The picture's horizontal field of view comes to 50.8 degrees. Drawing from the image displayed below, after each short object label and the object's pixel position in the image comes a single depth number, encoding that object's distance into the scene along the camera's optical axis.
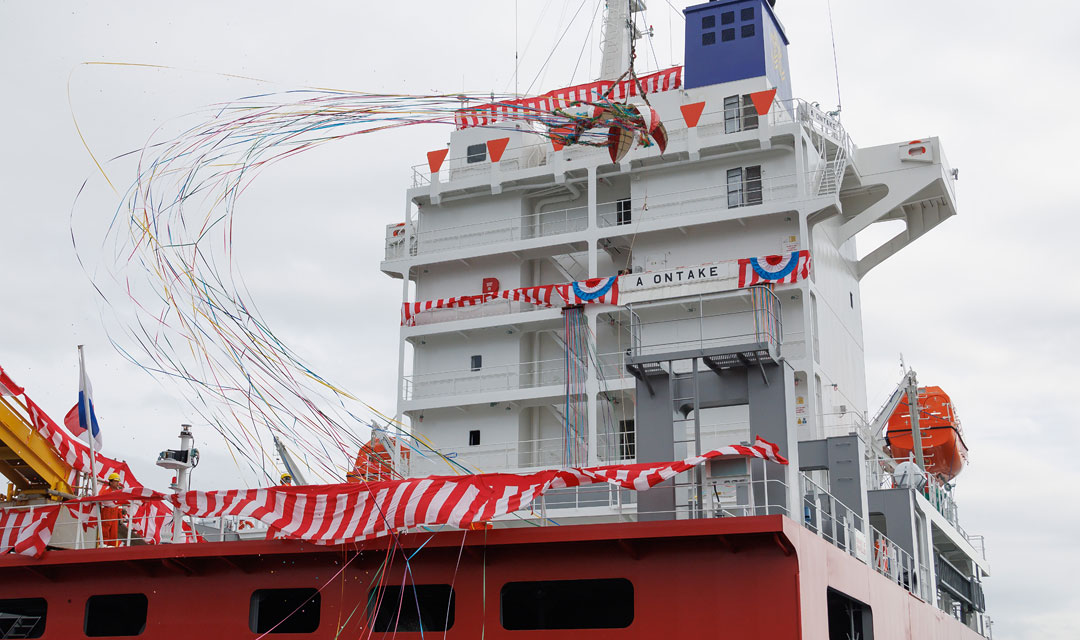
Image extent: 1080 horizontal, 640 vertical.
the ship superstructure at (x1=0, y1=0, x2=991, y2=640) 15.04
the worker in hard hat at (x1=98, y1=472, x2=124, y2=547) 19.62
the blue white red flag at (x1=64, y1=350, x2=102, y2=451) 18.06
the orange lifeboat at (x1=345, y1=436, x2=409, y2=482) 17.16
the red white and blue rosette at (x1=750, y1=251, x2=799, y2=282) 27.61
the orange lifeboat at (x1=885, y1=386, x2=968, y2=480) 34.97
